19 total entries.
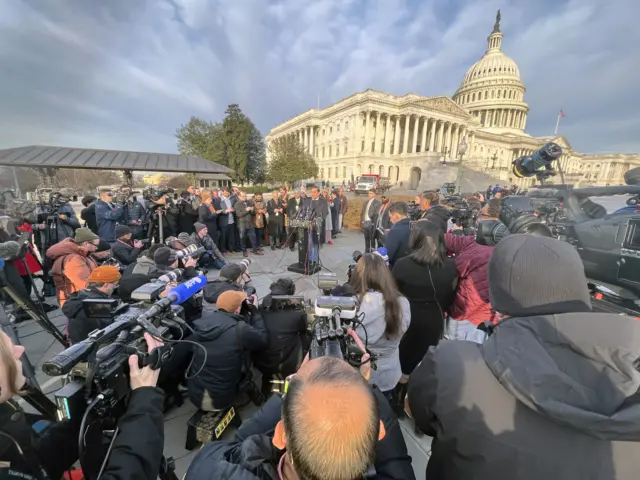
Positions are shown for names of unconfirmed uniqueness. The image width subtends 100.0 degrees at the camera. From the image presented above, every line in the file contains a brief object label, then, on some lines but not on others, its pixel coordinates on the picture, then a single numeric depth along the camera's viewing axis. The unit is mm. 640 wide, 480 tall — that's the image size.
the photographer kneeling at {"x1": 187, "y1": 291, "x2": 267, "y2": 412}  2344
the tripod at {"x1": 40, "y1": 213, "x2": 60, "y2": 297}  5332
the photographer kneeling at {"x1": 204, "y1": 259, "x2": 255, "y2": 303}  3096
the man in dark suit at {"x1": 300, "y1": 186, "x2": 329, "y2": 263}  6773
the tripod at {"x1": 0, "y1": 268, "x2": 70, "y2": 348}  3382
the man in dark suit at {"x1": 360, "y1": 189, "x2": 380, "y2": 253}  7543
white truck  28766
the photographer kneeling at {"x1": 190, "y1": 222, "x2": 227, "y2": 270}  6121
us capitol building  48844
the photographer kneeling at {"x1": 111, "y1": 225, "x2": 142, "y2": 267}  4676
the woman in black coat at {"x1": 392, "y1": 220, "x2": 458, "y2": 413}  2721
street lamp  15922
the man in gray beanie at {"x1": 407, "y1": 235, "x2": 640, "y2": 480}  786
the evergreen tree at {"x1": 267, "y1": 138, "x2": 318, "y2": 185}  40469
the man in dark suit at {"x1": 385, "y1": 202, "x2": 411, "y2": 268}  4168
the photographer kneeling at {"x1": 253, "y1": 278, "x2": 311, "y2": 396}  2658
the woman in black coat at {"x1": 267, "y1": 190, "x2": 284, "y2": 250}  9094
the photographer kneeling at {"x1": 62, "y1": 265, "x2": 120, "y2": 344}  2561
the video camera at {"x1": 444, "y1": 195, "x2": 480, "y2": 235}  4596
